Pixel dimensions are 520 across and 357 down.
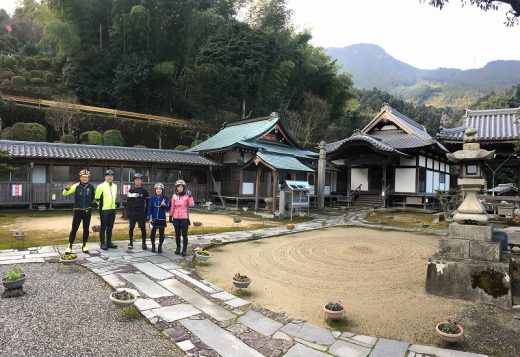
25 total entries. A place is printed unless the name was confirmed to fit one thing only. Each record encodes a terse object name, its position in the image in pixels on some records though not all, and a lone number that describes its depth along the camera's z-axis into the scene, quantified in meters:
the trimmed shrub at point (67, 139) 22.83
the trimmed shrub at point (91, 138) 23.63
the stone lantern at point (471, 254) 5.35
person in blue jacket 7.71
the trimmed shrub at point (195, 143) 27.04
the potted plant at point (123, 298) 4.39
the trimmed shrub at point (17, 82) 28.88
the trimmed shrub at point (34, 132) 21.24
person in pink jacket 7.46
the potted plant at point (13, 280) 4.80
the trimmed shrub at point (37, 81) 31.14
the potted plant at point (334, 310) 4.39
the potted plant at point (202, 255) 7.20
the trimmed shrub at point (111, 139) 24.20
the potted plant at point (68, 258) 6.32
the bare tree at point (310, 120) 34.50
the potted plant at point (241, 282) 5.44
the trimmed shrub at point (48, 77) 32.22
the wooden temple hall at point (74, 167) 15.03
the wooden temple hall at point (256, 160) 18.12
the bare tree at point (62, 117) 23.97
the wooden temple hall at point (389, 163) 21.25
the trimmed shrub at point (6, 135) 20.02
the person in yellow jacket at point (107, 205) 7.57
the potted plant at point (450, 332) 3.78
